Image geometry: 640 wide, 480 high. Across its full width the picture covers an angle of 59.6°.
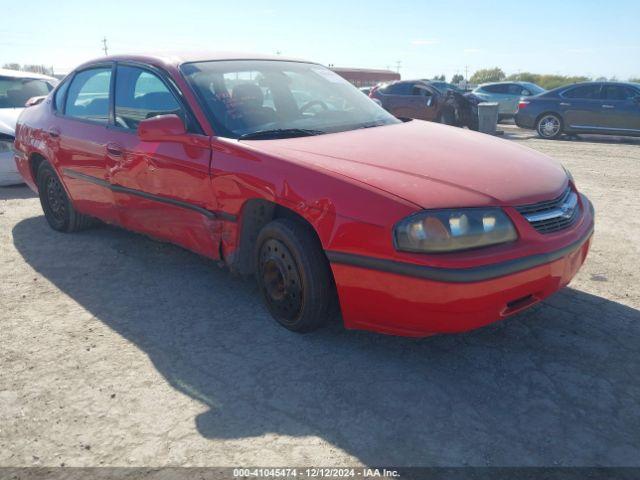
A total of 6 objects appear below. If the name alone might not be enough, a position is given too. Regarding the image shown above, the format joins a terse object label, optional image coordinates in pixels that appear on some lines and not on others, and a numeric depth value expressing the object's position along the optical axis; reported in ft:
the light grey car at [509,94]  56.24
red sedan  8.07
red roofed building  166.81
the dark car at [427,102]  45.78
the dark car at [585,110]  39.99
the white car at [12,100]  21.98
